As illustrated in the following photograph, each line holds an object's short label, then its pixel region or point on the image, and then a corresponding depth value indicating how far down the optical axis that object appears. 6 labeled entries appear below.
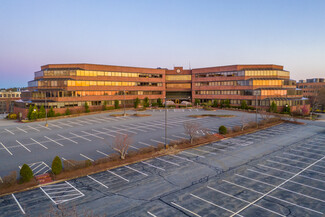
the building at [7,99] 101.14
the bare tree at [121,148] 22.95
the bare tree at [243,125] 37.08
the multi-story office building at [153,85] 65.12
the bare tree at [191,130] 29.08
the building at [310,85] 124.74
